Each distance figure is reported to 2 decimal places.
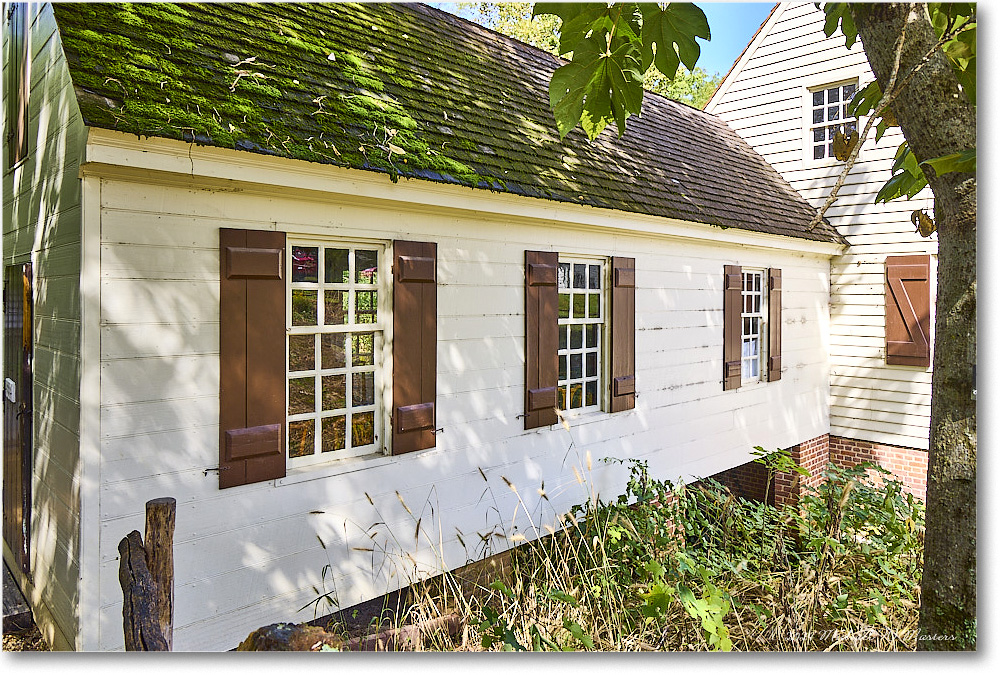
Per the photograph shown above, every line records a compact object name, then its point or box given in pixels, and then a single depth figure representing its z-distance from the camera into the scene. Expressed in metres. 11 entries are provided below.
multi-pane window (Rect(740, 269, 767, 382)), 7.74
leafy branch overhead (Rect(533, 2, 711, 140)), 2.64
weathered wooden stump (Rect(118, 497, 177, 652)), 2.57
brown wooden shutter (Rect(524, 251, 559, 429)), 5.02
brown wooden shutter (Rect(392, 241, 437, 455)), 4.14
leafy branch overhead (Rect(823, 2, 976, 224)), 2.96
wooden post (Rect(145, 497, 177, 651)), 2.58
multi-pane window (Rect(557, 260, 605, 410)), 5.45
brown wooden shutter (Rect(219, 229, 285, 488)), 3.44
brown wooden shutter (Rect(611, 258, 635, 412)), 5.67
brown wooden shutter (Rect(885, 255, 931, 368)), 7.86
